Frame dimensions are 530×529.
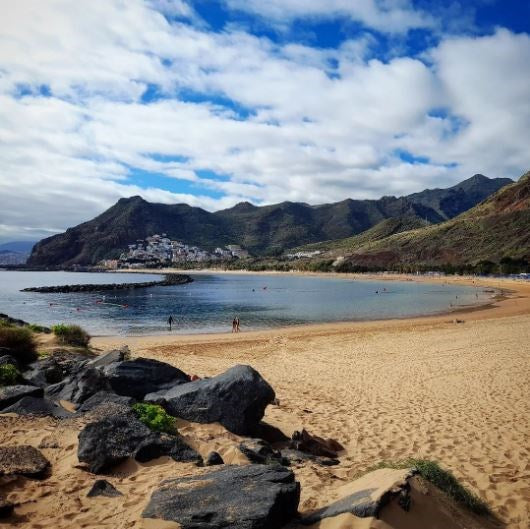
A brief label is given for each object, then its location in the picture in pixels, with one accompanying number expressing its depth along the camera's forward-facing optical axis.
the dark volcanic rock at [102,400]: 8.36
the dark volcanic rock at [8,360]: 10.74
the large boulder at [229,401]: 8.46
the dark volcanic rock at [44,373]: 10.73
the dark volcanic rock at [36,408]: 8.05
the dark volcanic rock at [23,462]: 5.89
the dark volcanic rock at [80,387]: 9.21
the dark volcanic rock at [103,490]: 5.51
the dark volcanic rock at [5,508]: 4.85
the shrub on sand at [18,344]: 12.64
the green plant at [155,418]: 7.55
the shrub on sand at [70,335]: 19.65
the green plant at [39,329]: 22.48
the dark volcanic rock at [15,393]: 8.40
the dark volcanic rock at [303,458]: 7.34
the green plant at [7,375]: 9.52
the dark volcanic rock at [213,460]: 6.57
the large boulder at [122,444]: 6.32
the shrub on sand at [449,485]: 5.41
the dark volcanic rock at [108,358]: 11.57
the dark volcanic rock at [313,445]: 8.09
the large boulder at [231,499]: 4.49
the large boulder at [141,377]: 9.66
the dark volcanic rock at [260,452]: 6.94
